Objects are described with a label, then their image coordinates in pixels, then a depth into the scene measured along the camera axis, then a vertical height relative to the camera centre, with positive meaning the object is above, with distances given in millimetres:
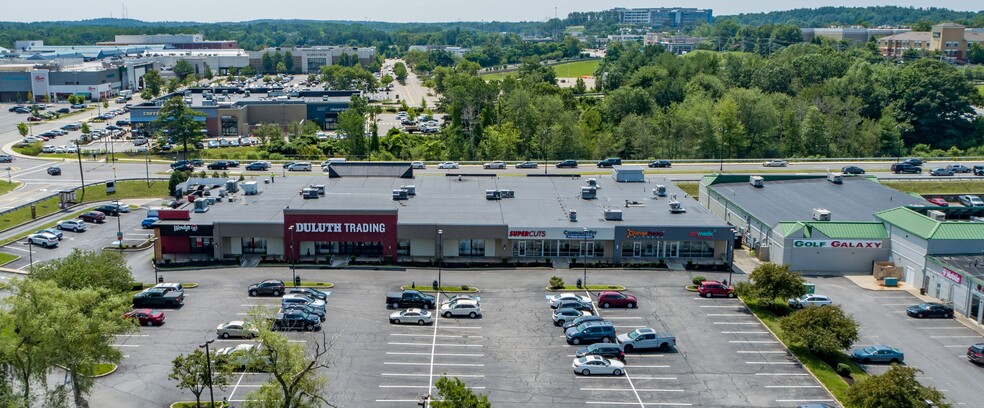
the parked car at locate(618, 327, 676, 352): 45750 -15753
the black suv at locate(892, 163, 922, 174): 96375 -12773
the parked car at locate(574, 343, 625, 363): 44250 -15735
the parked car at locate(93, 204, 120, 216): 77812 -14674
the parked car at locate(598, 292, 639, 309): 52812 -15605
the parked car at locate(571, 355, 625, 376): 42616 -16010
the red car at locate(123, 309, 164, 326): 48281 -15417
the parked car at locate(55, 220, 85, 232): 71812 -14972
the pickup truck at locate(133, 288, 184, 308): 51281 -15229
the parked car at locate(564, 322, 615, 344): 46369 -15601
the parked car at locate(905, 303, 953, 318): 51969 -15860
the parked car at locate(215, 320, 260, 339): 46281 -15484
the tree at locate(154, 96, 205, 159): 107438 -9041
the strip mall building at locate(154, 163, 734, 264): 62531 -13550
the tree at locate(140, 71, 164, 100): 173962 -6551
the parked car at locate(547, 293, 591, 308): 52625 -15504
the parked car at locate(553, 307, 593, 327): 49188 -15468
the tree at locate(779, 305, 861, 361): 43719 -14569
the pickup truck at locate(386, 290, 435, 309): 52031 -15399
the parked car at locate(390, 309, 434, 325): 49188 -15589
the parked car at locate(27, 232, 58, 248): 67000 -15189
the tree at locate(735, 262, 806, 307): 51188 -14086
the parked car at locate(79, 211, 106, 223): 75188 -14887
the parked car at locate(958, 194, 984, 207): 82562 -14302
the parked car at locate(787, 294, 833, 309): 53312 -15739
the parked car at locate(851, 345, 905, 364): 44812 -16115
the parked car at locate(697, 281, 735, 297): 55281 -15524
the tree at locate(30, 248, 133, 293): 46625 -12594
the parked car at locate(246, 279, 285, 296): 53750 -15250
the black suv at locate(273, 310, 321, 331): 47188 -15296
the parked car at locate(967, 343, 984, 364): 44844 -16039
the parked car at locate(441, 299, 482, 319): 50750 -15603
